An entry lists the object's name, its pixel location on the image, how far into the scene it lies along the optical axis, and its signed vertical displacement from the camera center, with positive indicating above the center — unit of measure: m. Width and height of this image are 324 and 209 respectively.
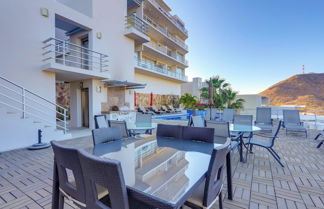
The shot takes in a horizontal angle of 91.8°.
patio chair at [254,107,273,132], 5.55 -0.58
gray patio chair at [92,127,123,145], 2.05 -0.45
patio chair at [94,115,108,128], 3.89 -0.49
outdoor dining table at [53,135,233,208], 0.99 -0.56
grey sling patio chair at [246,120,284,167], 3.08 -0.88
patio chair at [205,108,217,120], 6.56 -0.55
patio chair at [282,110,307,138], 5.90 -0.76
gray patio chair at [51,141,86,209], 1.12 -0.56
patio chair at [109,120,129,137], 3.11 -0.49
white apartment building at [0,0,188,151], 4.60 +1.67
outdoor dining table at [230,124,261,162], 3.25 -0.60
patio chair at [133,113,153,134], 4.62 -0.48
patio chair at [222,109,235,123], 5.86 -0.49
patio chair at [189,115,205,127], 4.01 -0.51
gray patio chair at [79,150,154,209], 0.86 -0.44
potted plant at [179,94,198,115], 9.86 +0.04
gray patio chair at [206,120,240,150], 2.91 -0.52
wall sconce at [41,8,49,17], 5.26 +3.04
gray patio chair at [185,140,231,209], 1.16 -0.69
